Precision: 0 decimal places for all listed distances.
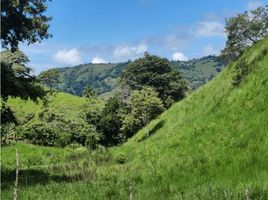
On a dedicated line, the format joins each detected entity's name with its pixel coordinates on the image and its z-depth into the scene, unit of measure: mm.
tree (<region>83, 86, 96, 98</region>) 79200
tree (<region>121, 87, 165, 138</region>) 47370
